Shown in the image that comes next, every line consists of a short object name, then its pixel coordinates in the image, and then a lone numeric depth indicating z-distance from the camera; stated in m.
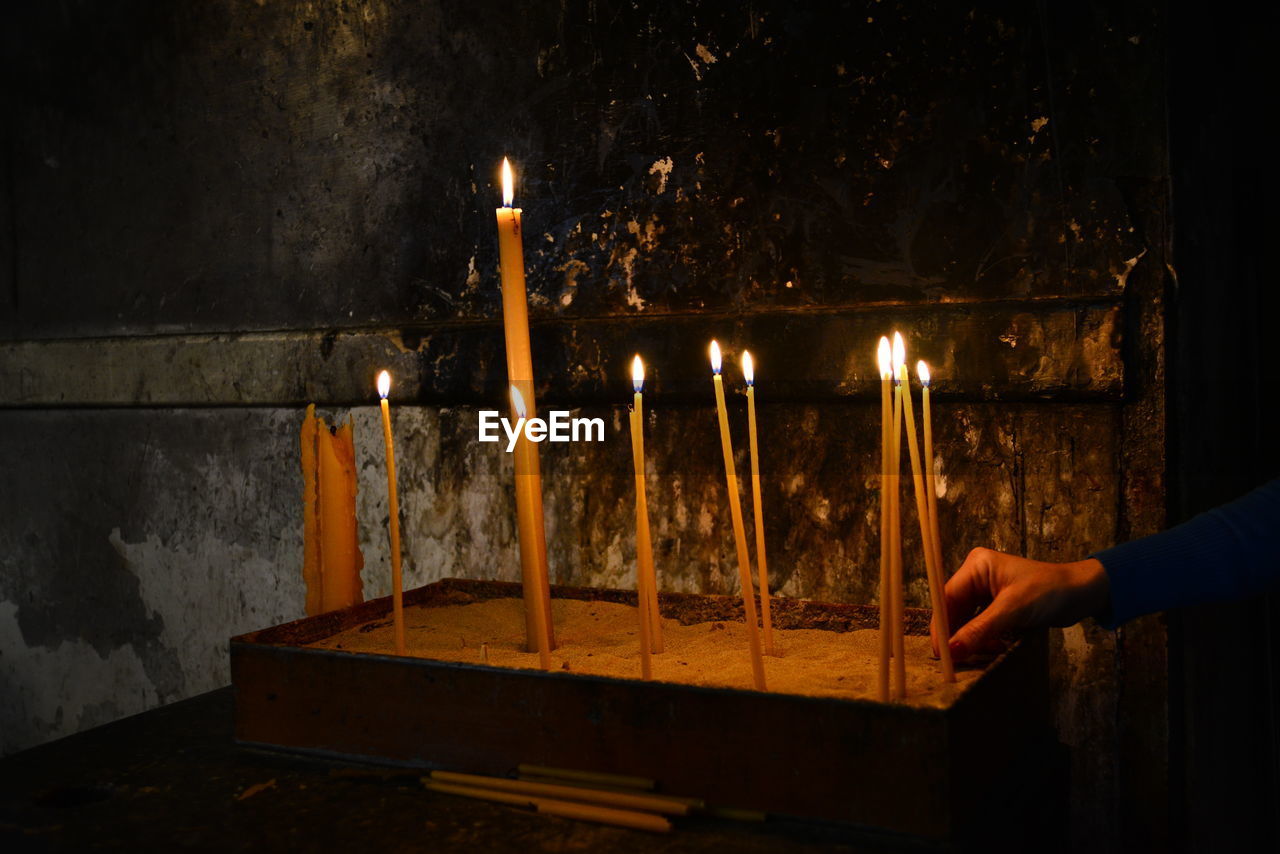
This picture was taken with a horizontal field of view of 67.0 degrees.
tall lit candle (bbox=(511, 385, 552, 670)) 1.30
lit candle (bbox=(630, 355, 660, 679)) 1.15
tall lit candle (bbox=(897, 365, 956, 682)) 1.11
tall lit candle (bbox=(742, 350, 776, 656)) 1.28
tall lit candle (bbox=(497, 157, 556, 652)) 1.34
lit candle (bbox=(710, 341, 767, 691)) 1.11
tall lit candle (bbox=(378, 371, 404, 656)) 1.33
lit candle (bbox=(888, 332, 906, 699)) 1.07
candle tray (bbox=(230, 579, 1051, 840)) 0.99
